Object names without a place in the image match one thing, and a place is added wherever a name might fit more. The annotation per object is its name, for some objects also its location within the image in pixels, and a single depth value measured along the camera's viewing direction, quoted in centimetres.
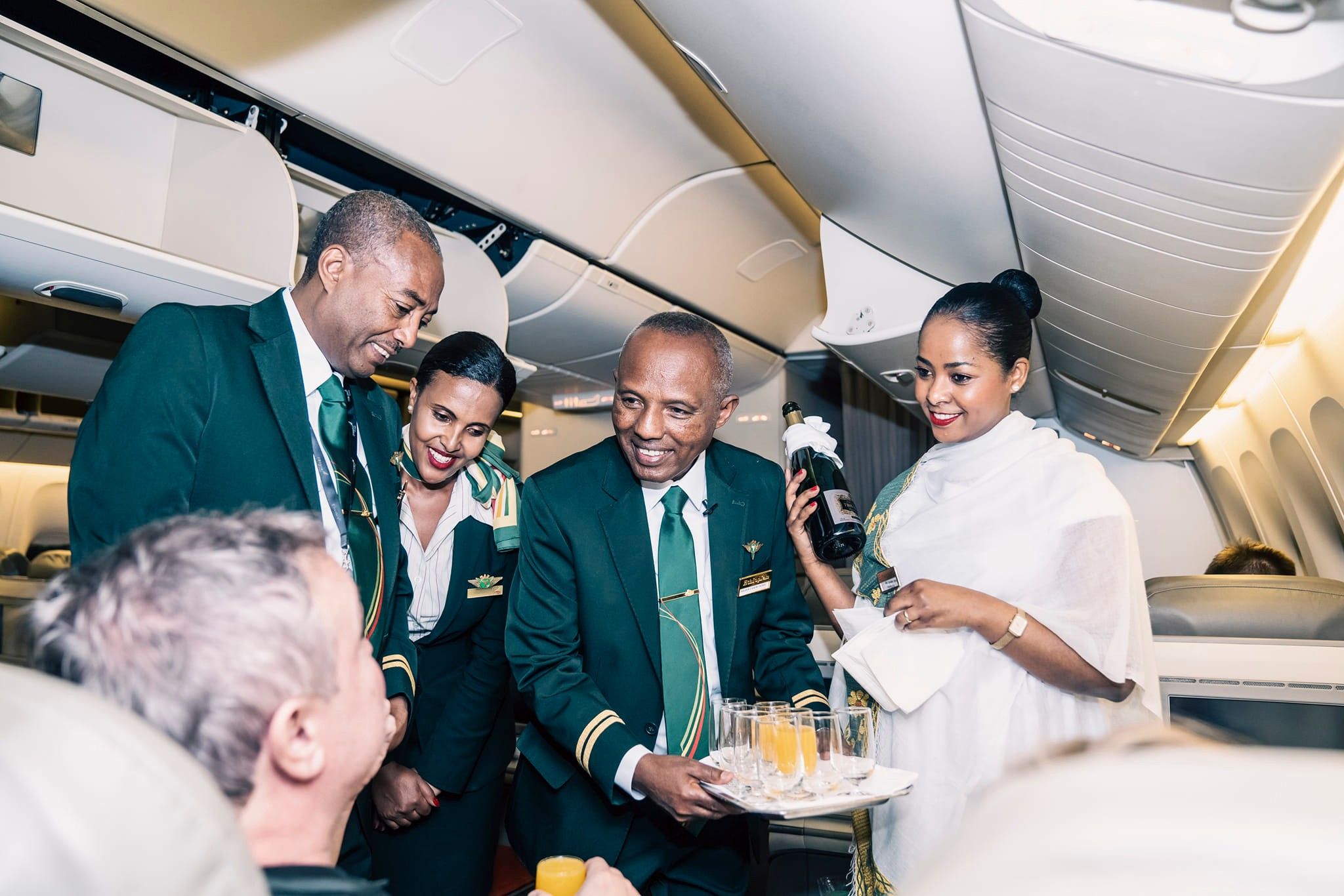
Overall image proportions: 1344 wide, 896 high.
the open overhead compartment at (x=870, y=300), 368
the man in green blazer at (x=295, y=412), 151
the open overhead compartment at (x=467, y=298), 360
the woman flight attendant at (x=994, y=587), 177
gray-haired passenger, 81
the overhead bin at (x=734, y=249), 414
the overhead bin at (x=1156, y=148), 138
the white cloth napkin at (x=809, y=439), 225
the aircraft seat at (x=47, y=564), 441
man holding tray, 194
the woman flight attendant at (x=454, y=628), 249
